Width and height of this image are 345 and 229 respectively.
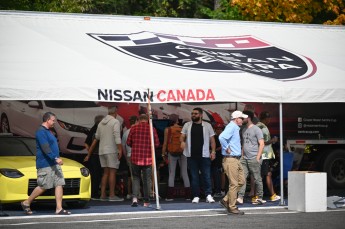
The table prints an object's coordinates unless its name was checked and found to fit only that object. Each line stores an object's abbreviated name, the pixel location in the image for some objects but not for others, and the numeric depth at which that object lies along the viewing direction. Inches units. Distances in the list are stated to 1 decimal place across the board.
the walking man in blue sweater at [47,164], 678.5
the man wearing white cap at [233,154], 698.8
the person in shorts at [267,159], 798.5
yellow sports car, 704.4
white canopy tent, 698.2
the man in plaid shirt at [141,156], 764.0
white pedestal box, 720.3
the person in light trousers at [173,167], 832.3
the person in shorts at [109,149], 818.8
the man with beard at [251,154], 768.9
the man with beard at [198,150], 791.7
